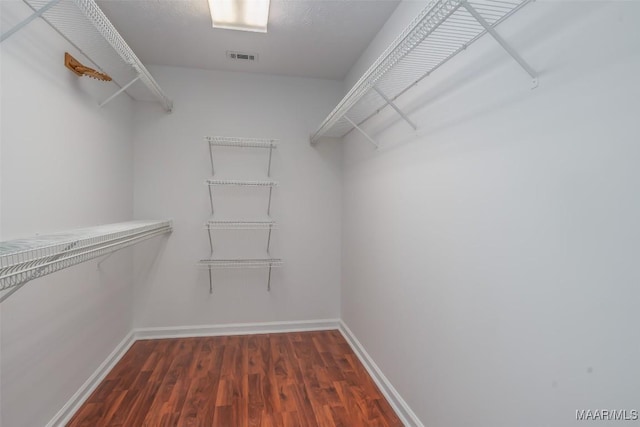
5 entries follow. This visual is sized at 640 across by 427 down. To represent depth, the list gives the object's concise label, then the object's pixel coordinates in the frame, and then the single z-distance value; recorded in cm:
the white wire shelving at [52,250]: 91
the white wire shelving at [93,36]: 129
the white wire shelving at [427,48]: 97
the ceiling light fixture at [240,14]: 189
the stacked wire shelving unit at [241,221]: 293
